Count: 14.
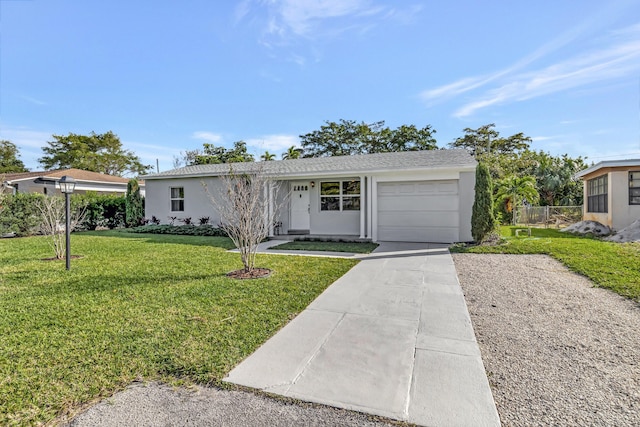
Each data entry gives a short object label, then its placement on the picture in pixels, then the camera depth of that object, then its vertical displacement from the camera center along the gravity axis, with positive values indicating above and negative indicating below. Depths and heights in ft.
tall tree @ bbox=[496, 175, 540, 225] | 57.73 +3.63
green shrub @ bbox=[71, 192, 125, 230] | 48.42 +0.22
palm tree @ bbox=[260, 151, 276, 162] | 77.32 +14.71
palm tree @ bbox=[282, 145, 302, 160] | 87.76 +16.52
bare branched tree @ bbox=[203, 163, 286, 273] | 19.92 -0.23
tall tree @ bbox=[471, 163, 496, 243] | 31.40 +0.47
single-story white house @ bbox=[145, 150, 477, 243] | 35.78 +2.12
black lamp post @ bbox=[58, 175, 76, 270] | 21.65 +1.55
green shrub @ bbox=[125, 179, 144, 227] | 51.11 +0.87
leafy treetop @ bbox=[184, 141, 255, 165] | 99.48 +19.20
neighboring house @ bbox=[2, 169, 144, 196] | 64.39 +6.42
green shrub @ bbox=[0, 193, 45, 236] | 38.37 -0.26
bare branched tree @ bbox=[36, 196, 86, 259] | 25.94 -1.06
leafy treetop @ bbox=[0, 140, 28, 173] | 107.76 +19.51
